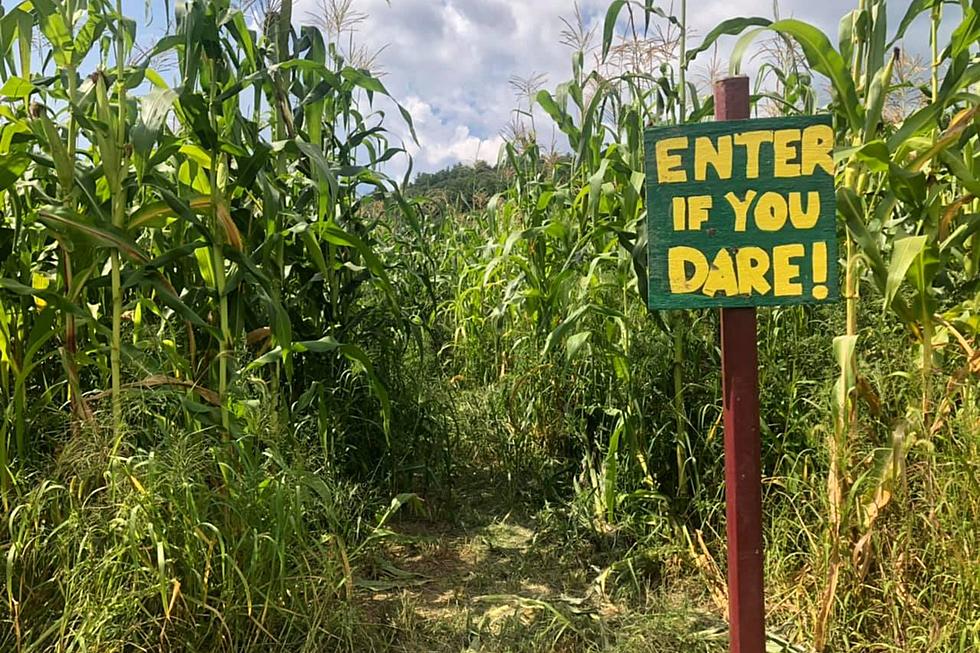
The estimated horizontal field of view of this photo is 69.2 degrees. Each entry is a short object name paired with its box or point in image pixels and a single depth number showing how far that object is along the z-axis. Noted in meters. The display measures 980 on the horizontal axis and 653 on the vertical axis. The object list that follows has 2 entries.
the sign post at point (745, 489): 1.68
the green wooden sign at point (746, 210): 1.54
